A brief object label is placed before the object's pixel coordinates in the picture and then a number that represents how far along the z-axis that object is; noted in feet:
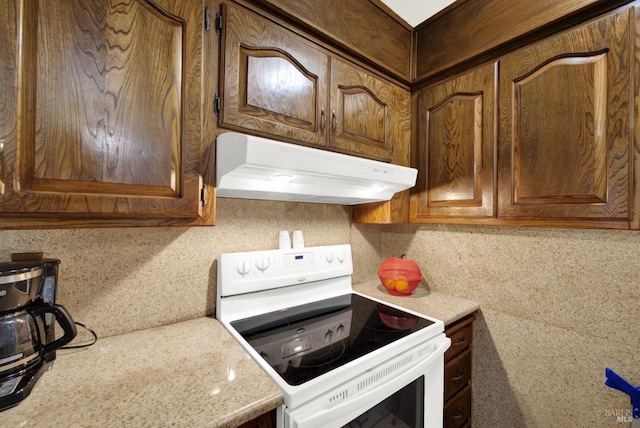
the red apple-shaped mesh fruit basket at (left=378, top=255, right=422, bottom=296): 4.69
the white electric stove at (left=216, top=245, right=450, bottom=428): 2.49
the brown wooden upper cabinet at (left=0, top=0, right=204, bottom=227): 1.96
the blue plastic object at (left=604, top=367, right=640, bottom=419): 3.02
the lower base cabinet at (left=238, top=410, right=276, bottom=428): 2.20
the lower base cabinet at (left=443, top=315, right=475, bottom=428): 4.15
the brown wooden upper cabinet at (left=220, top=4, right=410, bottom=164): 2.98
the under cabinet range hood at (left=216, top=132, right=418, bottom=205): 2.64
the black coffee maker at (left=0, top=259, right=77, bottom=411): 2.06
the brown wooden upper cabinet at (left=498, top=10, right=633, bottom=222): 3.02
